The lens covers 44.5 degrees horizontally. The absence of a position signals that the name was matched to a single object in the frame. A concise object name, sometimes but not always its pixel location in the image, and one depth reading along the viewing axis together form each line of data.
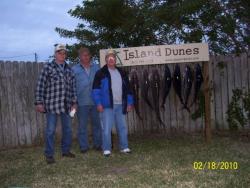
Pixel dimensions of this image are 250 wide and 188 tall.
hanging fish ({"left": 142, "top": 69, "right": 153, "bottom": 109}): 6.51
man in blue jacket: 5.57
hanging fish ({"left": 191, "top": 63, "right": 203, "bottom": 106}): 6.54
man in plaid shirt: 5.25
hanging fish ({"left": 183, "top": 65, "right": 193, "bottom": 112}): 6.56
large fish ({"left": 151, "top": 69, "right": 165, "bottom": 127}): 6.50
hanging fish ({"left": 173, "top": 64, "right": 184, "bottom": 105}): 6.57
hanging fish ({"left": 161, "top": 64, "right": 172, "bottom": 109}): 6.55
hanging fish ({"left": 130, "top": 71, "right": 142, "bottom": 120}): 6.40
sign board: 6.00
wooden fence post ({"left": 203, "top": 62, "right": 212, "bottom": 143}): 6.11
